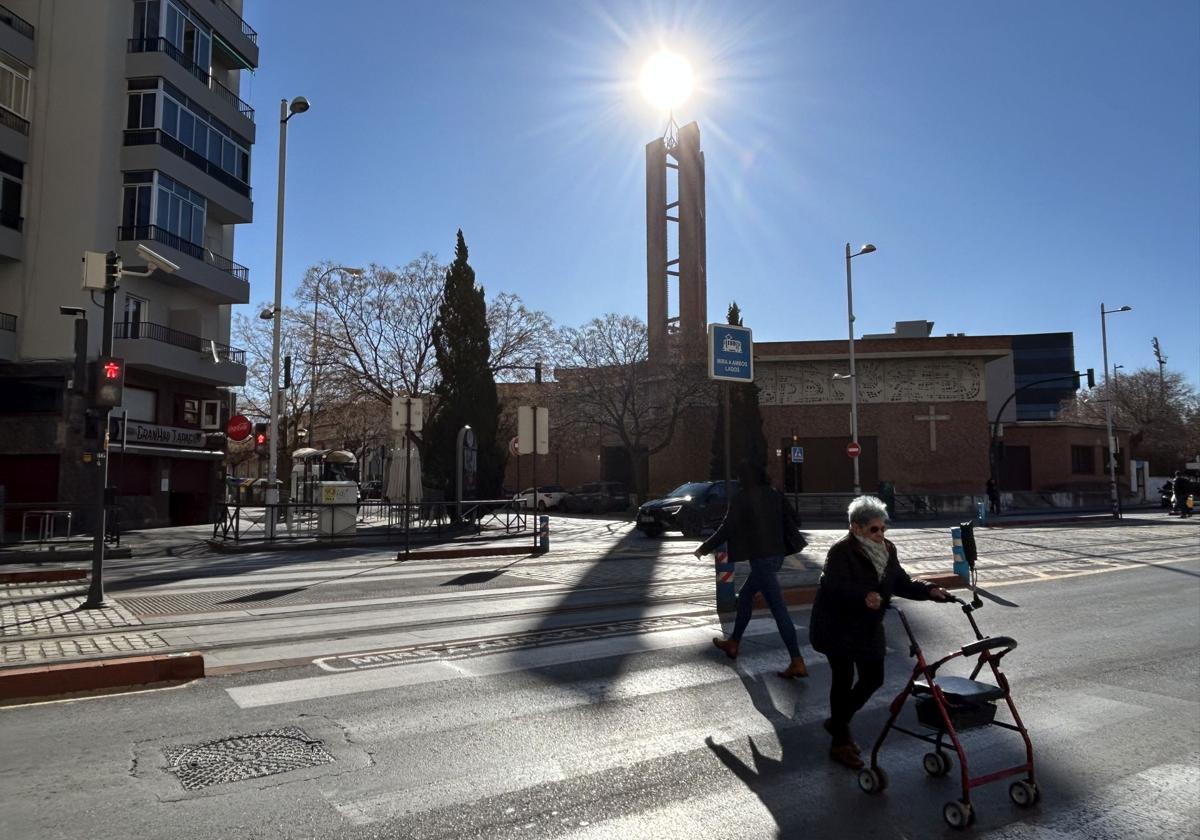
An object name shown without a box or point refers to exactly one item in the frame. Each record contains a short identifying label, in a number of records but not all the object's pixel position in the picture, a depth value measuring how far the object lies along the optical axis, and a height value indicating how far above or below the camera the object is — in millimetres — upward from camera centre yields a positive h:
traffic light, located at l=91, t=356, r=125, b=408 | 9836 +1315
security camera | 10833 +3102
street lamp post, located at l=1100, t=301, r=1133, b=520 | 38381 +6281
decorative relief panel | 43750 +5447
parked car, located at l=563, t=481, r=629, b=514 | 43406 -685
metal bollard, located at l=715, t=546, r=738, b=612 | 8945 -1117
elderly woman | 4227 -630
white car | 45875 -494
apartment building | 25703 +8854
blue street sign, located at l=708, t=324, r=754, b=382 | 10516 +1741
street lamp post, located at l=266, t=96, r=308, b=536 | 22266 +5618
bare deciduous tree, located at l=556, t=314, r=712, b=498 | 41125 +4926
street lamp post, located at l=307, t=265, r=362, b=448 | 34522 +8300
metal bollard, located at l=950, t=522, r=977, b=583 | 12359 -1231
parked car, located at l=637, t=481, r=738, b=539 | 22172 -760
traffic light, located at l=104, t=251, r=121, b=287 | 9984 +2734
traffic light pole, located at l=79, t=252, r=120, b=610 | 9445 +209
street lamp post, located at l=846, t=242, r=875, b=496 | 37625 +7457
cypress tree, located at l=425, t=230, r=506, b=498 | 31469 +3827
